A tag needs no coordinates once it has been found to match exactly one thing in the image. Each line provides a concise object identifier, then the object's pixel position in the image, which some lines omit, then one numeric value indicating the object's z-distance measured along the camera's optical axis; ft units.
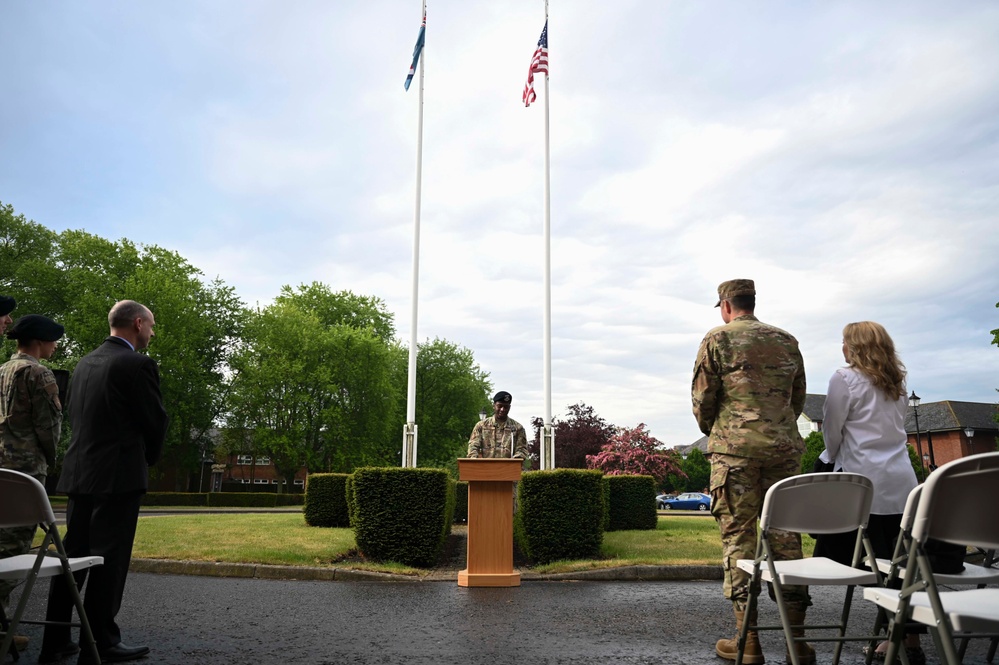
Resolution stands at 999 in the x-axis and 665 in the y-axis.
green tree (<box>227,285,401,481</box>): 140.87
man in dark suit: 14.52
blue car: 213.25
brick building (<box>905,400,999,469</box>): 201.87
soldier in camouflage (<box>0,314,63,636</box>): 16.42
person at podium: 39.11
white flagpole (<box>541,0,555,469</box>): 51.70
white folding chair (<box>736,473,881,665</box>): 12.22
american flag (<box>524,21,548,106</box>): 60.33
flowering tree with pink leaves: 78.02
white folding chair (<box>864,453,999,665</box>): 9.78
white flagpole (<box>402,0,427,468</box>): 51.89
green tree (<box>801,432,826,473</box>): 169.02
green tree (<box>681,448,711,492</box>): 300.61
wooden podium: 26.45
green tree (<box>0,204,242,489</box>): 126.52
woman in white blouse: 15.75
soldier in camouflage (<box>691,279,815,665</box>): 15.05
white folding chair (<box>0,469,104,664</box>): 12.50
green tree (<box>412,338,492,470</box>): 177.17
